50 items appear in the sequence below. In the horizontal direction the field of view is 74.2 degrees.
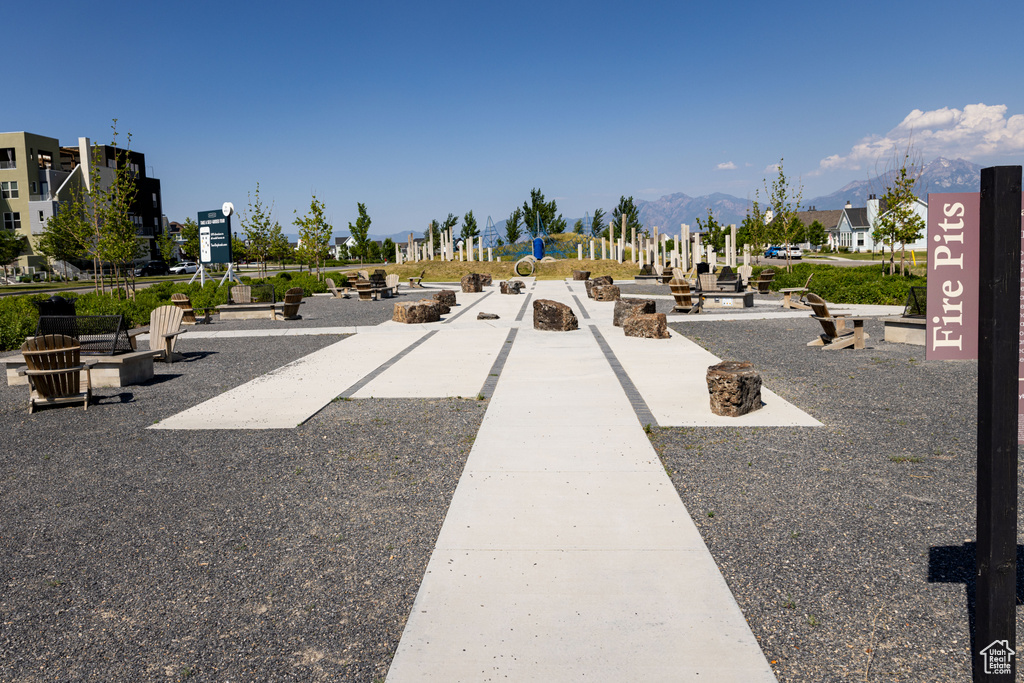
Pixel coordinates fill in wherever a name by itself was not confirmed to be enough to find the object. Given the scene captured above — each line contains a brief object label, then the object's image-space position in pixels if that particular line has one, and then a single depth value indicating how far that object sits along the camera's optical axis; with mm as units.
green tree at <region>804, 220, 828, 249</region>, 93250
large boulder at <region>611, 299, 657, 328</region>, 14789
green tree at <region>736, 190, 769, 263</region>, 39406
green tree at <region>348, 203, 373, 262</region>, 77250
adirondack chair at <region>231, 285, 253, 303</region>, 20828
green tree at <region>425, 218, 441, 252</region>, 80569
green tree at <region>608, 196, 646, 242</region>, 81500
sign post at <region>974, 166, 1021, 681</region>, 2652
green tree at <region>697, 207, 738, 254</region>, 50125
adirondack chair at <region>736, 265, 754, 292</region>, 26203
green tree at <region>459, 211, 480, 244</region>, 86375
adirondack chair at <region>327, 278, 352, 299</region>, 27625
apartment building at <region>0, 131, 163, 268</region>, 65688
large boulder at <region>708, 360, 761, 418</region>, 7523
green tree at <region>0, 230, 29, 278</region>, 52906
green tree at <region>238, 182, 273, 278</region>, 41281
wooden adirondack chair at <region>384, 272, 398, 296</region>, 30578
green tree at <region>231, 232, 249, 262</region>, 43312
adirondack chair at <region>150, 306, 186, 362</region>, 12062
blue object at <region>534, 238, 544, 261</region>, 53031
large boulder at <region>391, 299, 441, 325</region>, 17766
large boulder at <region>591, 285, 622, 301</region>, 23438
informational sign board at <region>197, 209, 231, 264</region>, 28031
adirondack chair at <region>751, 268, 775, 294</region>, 27072
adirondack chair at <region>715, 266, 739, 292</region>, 23480
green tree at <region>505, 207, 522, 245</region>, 76875
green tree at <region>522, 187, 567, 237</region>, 77375
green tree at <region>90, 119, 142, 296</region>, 23391
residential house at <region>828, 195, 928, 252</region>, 104875
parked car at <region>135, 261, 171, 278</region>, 67575
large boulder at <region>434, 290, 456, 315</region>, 21186
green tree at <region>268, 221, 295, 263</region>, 42906
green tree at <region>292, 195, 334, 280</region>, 38844
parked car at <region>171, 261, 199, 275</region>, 71562
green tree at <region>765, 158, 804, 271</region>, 39562
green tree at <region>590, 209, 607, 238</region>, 83906
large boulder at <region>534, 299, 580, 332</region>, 15383
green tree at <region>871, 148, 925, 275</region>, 25578
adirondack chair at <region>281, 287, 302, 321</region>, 19406
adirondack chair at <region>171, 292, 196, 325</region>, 18516
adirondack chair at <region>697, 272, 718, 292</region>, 20734
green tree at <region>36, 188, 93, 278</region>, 23922
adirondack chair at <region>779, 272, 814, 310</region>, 20047
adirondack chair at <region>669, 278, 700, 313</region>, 18844
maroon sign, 2943
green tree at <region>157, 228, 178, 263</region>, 74562
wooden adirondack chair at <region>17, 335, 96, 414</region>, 8492
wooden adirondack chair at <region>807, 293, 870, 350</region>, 11930
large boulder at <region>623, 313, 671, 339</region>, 13766
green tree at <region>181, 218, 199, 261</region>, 72875
